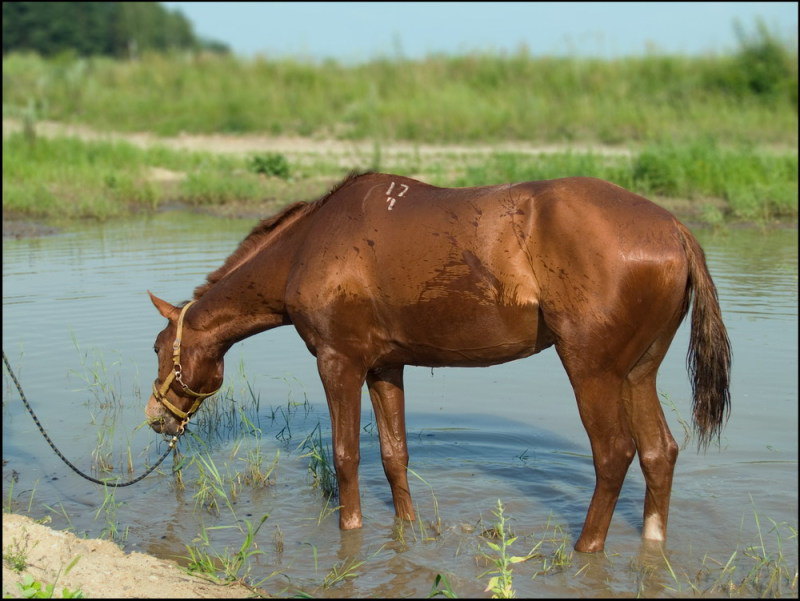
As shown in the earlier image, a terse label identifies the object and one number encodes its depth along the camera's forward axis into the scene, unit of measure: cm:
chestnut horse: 478
